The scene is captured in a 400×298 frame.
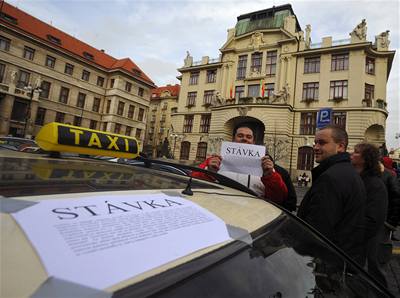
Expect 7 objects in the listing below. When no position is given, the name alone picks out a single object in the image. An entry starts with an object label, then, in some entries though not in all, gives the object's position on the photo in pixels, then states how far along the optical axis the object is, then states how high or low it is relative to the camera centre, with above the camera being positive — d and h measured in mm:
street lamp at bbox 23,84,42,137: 24844 +5238
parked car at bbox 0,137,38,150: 9812 +101
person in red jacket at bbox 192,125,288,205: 2348 -82
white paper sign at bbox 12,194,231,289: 441 -163
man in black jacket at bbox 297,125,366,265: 1792 -169
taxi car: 433 -180
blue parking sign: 7082 +1750
